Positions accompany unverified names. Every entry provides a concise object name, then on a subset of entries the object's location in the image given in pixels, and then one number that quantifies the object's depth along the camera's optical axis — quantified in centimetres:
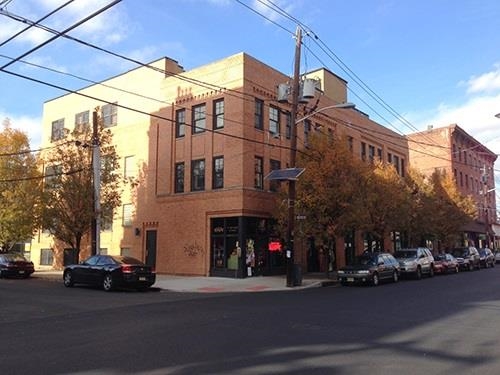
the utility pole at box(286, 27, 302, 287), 2311
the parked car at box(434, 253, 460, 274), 3394
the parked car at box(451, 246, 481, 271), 3925
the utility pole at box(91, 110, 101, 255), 2536
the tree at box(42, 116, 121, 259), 2827
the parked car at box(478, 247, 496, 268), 4442
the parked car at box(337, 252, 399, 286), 2353
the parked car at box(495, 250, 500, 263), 5596
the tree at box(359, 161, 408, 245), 2786
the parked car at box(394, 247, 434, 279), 2848
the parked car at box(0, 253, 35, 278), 2872
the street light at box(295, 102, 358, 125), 2239
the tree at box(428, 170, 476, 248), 4106
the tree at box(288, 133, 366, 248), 2544
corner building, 2734
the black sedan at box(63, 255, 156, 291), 2041
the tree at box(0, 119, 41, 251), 3133
